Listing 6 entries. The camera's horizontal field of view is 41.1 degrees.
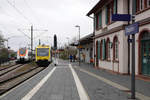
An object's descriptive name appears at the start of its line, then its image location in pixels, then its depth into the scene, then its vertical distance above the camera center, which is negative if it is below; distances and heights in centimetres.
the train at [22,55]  3694 -23
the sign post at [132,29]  691 +87
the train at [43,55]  2841 -19
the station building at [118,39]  1236 +117
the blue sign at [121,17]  751 +137
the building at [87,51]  3272 +46
